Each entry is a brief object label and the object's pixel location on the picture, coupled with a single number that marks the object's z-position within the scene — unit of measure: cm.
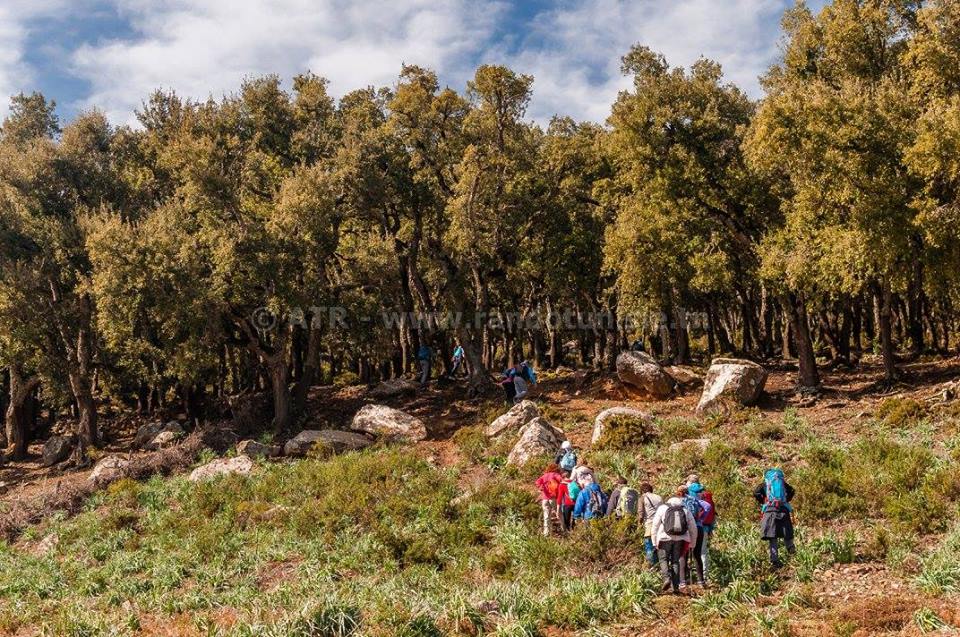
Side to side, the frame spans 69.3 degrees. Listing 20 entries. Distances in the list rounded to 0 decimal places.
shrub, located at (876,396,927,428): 2042
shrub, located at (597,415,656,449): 2192
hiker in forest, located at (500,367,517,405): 2844
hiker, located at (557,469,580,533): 1534
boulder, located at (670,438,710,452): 2020
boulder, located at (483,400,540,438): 2489
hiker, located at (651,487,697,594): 1172
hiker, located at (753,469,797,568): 1241
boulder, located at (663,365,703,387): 2964
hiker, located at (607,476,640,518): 1455
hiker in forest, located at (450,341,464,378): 3605
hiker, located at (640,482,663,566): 1270
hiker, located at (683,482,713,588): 1216
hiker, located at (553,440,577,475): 1705
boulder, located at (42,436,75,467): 3105
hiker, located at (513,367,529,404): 2809
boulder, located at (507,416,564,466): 2136
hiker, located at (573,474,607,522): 1497
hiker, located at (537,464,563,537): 1557
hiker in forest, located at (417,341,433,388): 3478
